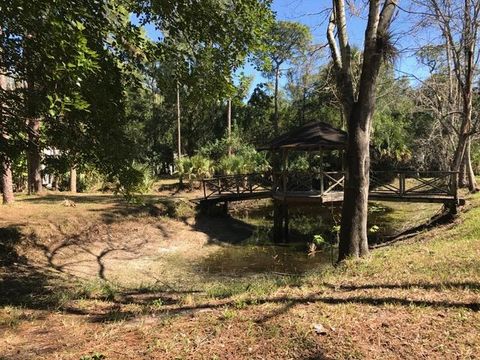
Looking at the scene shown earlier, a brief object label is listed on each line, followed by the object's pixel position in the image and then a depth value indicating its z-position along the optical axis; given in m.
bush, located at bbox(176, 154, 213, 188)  26.78
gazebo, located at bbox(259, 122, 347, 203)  17.39
